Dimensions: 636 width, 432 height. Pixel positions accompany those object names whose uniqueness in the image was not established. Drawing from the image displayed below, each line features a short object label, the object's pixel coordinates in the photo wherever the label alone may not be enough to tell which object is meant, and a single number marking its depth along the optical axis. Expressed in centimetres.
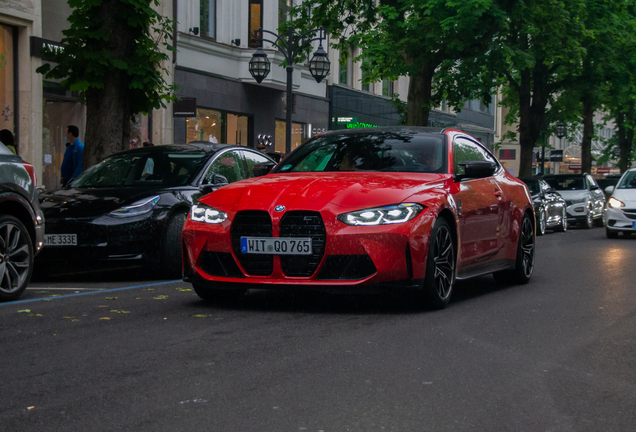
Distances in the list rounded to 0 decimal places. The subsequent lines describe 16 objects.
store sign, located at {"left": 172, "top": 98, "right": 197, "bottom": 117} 2191
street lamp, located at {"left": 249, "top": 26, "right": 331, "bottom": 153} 2308
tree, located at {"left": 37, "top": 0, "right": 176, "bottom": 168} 1367
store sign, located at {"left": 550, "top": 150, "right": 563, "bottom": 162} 4634
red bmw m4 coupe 692
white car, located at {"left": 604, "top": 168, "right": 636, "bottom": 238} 1977
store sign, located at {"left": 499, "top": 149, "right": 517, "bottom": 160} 4597
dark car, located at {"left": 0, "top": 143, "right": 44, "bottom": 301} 804
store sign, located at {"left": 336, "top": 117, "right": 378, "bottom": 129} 3931
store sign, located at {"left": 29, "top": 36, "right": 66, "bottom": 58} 2067
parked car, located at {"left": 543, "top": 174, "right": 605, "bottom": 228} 2694
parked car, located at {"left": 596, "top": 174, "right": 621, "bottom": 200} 3747
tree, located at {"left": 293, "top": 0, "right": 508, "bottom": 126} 2315
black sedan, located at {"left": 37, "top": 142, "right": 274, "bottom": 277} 973
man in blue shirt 1574
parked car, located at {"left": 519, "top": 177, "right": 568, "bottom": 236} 2267
